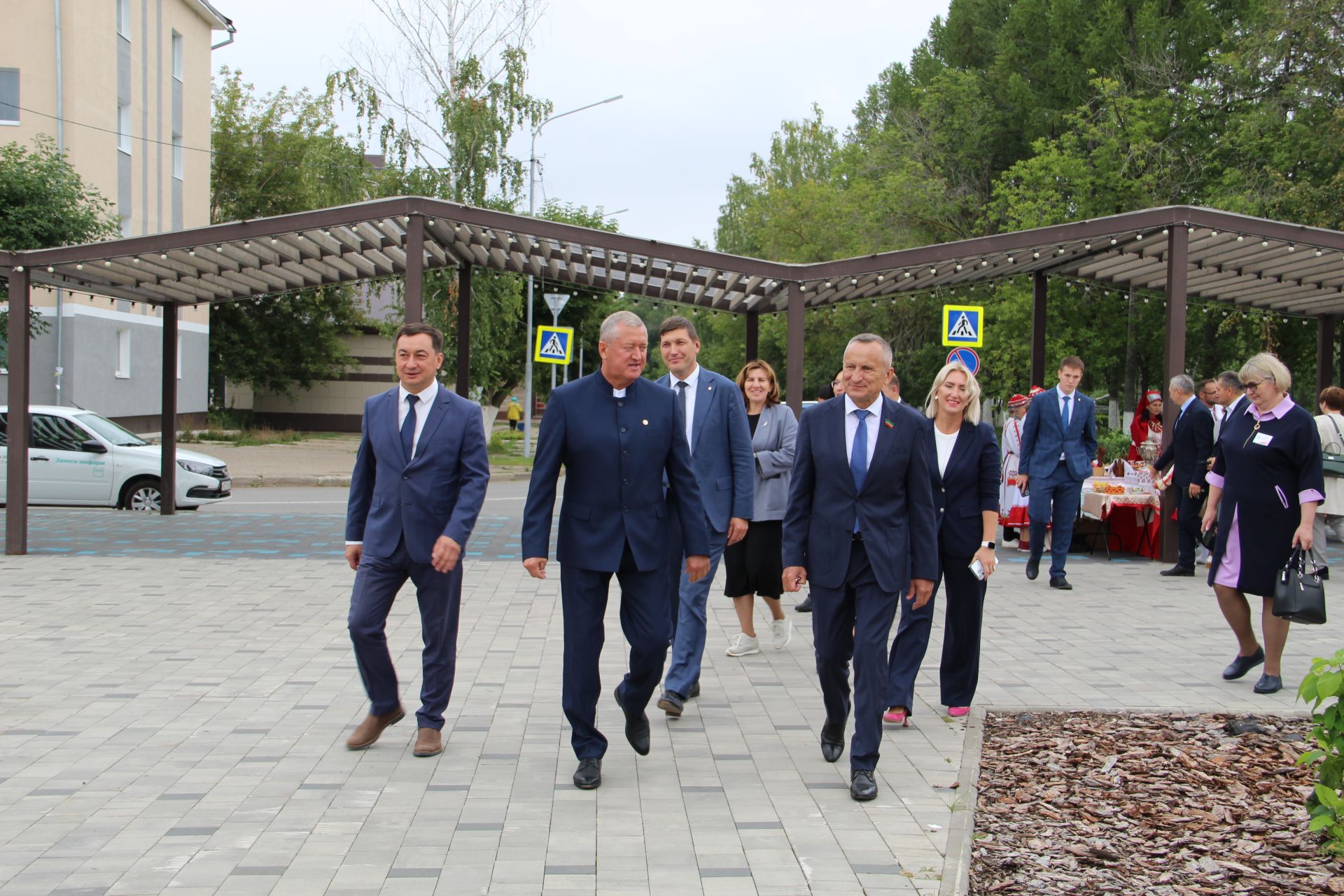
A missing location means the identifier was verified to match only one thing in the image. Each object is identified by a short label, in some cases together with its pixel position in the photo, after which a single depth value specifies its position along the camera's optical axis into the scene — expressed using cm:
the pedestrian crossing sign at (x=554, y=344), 2306
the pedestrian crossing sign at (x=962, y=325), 1555
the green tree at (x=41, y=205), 1891
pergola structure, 1197
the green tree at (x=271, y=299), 4338
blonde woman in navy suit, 641
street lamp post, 2977
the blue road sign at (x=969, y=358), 1506
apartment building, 2664
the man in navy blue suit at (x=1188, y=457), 1165
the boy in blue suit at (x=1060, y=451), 1121
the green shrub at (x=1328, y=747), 398
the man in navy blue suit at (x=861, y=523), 525
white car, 1636
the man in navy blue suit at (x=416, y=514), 561
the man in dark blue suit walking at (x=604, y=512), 518
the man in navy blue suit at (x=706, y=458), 655
